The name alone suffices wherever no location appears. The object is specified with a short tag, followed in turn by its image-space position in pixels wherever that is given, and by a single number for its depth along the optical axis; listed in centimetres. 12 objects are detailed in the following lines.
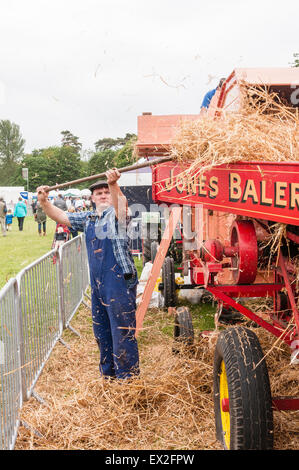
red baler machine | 236
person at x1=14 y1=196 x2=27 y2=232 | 2281
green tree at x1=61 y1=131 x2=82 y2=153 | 8396
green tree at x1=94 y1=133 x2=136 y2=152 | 6644
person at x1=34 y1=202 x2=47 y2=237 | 1955
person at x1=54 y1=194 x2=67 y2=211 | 1675
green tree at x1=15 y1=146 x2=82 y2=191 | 7231
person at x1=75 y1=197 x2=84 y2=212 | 2311
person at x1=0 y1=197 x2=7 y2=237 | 1967
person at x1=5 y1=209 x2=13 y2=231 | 2341
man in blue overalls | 373
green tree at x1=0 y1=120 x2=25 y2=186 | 9750
